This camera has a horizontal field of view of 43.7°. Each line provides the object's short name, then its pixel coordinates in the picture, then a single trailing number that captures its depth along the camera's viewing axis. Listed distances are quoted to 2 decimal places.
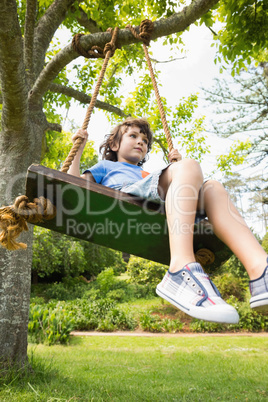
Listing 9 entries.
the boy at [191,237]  1.24
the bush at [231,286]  11.55
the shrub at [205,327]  9.51
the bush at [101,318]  9.34
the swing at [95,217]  1.53
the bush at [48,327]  6.87
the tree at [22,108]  2.58
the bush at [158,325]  9.42
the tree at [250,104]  15.45
